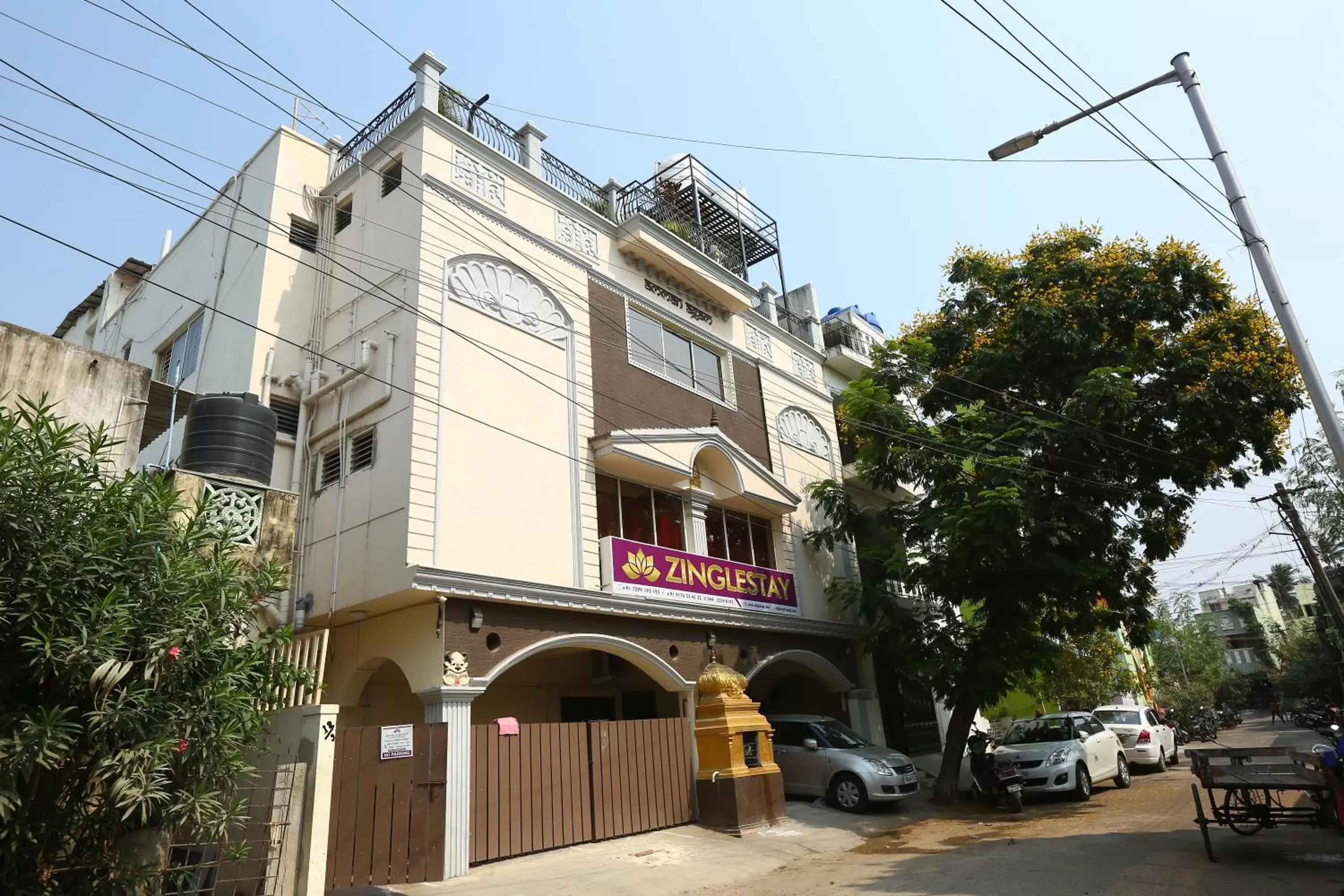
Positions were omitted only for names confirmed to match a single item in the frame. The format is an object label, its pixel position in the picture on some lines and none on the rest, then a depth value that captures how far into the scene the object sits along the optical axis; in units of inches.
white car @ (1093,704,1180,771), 743.1
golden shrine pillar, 474.6
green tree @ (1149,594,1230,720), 1670.8
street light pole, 296.5
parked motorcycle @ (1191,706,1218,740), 1310.3
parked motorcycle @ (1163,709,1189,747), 1261.1
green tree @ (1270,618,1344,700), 1723.7
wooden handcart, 301.9
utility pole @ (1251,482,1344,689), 826.2
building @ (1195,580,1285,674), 3034.0
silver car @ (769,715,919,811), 540.4
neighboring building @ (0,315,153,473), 312.0
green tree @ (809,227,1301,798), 581.6
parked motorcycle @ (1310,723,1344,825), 299.7
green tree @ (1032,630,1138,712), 1028.5
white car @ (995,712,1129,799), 559.2
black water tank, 388.5
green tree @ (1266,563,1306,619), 2583.7
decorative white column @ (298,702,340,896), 285.6
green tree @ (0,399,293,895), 208.8
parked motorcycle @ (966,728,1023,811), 538.0
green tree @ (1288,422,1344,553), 854.5
